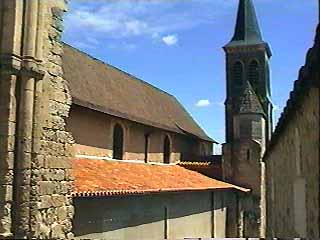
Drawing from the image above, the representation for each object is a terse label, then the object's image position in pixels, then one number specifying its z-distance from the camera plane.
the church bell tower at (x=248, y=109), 25.28
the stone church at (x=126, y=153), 7.47
